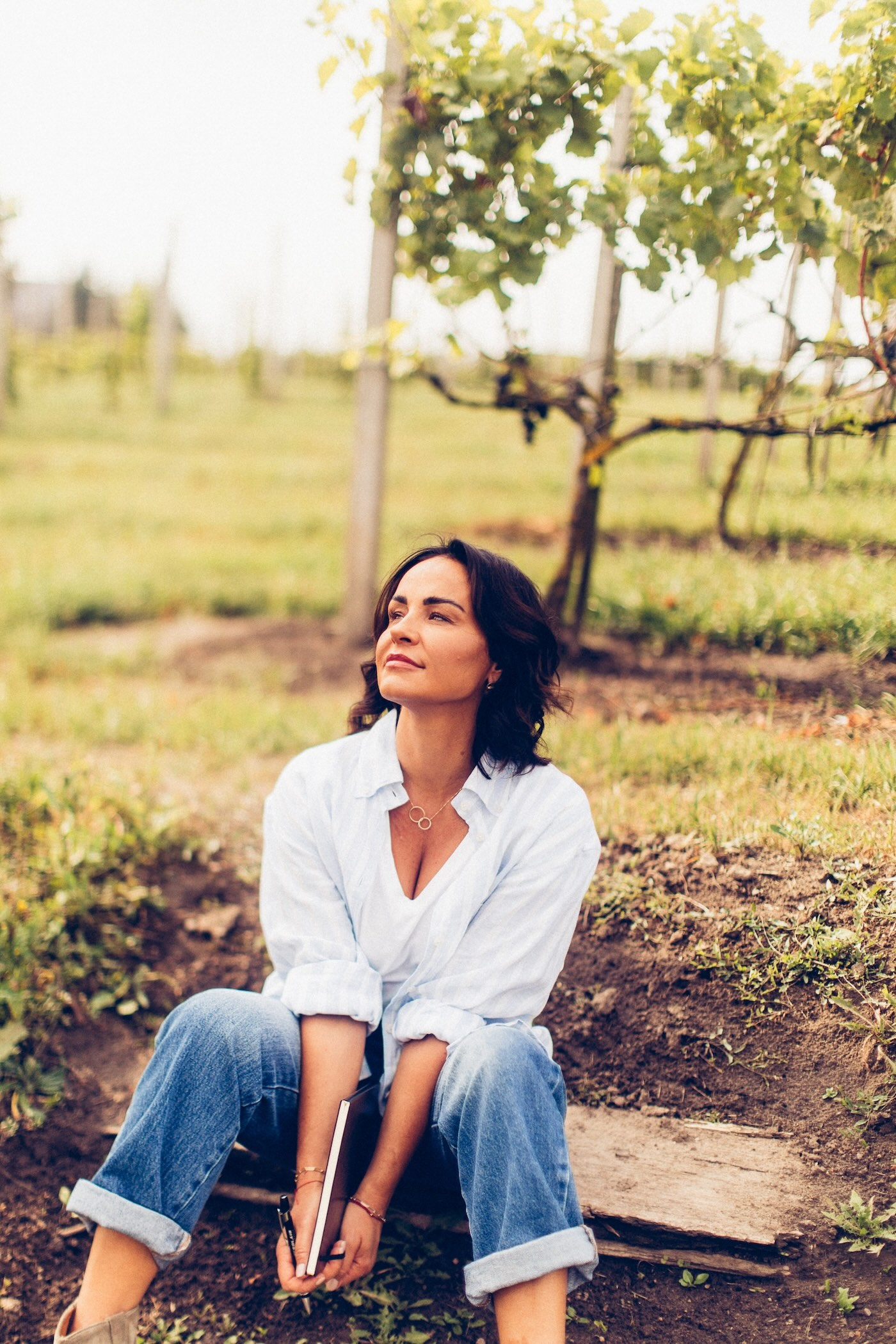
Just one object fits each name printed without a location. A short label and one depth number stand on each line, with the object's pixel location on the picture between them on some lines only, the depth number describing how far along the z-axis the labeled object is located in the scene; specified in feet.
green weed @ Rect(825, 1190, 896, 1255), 7.12
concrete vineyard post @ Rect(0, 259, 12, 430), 49.78
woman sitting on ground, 6.32
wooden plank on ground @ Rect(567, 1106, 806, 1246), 7.47
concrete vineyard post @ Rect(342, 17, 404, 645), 16.66
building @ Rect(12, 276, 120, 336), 126.52
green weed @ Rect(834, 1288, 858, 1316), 6.87
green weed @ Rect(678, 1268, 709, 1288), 7.36
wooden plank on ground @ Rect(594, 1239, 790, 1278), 7.26
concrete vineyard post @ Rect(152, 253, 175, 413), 56.39
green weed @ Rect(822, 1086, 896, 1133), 7.59
